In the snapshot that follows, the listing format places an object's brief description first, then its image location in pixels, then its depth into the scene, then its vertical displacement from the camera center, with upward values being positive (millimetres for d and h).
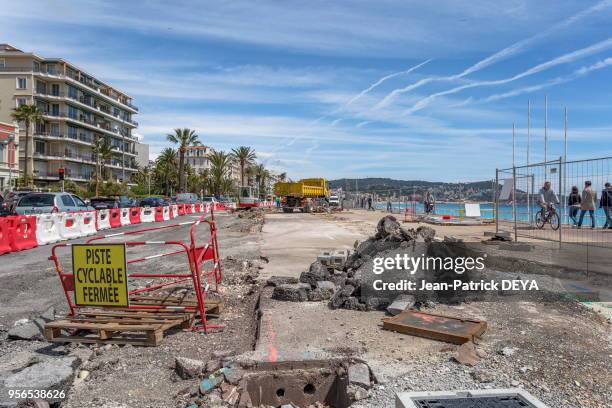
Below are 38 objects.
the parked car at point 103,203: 28122 -729
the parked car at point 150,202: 38969 -919
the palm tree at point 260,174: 125719 +4587
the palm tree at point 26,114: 61969 +10268
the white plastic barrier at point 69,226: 18611 -1431
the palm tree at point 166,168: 94150 +4860
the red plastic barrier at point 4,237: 14214 -1416
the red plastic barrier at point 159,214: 32125 -1601
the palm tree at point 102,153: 82438 +6893
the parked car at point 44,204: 18656 -523
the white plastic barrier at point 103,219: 22850 -1419
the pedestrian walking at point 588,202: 9773 -268
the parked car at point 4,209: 18141 -692
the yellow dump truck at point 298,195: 44094 -398
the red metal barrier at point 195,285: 6031 -1245
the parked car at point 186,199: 54047 -938
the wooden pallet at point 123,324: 5566 -1658
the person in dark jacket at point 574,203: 10273 -292
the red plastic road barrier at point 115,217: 24678 -1404
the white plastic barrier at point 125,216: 26566 -1457
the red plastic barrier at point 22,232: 14902 -1358
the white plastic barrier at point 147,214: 29961 -1524
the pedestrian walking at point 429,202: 32941 -824
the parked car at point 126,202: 36369 -892
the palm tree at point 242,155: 93750 +7209
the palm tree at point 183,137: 72125 +8354
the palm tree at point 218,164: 99750 +5773
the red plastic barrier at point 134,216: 28241 -1501
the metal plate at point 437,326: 5258 -1635
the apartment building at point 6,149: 46375 +4285
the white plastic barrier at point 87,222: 20500 -1410
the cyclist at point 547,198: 11586 -192
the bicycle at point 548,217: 11325 -687
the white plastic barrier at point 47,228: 16734 -1379
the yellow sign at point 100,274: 5797 -1050
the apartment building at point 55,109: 69188 +13393
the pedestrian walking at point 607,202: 9617 -285
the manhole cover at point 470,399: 2986 -1367
